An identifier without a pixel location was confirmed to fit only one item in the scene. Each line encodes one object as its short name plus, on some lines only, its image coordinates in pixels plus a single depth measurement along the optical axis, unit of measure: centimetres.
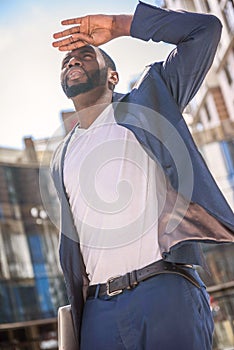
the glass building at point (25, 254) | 1822
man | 263
